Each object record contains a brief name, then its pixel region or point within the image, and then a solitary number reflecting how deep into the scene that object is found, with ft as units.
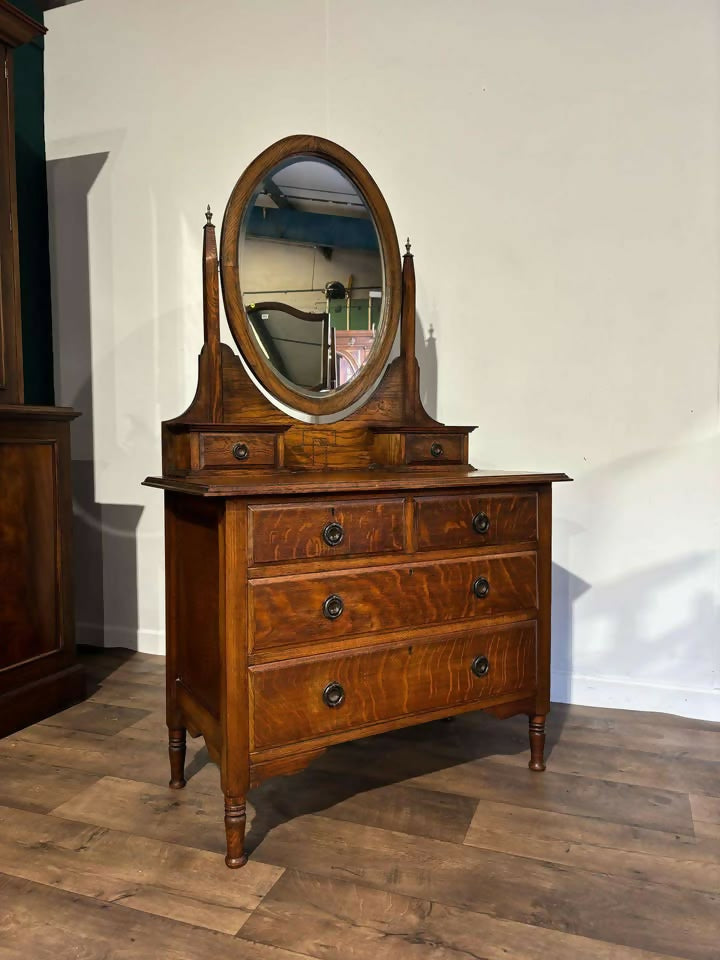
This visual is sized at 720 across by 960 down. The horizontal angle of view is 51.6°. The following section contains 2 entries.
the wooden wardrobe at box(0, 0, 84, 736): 8.71
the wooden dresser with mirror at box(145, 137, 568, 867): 5.85
